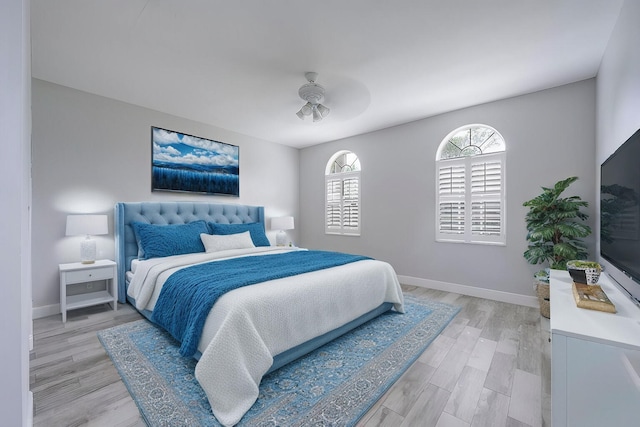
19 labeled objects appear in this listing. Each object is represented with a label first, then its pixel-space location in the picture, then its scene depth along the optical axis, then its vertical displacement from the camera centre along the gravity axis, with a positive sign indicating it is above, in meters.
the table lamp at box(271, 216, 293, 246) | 4.82 -0.26
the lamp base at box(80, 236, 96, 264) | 2.92 -0.46
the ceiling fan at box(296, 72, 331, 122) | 2.76 +1.22
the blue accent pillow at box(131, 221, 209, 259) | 3.11 -0.35
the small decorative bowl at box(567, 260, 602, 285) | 1.61 -0.35
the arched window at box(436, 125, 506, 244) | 3.40 +0.35
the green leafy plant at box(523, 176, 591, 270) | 2.64 -0.14
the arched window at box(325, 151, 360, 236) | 4.87 +0.33
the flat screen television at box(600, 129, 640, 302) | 1.28 +0.02
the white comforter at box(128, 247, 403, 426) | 1.51 -0.75
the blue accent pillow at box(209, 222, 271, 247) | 3.83 -0.27
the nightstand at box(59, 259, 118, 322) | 2.70 -0.72
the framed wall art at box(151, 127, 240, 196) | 3.69 +0.69
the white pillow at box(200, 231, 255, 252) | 3.46 -0.41
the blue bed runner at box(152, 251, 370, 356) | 1.74 -0.53
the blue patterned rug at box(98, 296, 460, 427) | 1.48 -1.10
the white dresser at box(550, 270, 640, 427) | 1.06 -0.65
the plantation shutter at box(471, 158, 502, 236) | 3.38 +0.20
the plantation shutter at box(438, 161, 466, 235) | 3.67 +0.20
